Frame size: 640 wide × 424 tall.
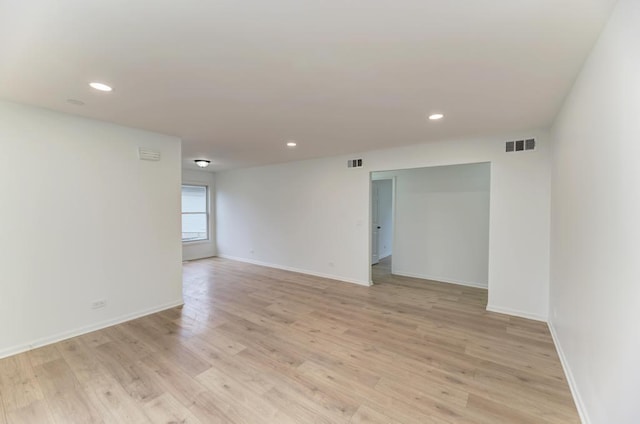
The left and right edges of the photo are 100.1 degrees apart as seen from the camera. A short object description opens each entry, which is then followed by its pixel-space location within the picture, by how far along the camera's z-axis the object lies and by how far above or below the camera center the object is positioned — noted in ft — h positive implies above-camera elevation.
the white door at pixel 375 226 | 23.85 -1.54
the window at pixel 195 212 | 25.03 -0.33
